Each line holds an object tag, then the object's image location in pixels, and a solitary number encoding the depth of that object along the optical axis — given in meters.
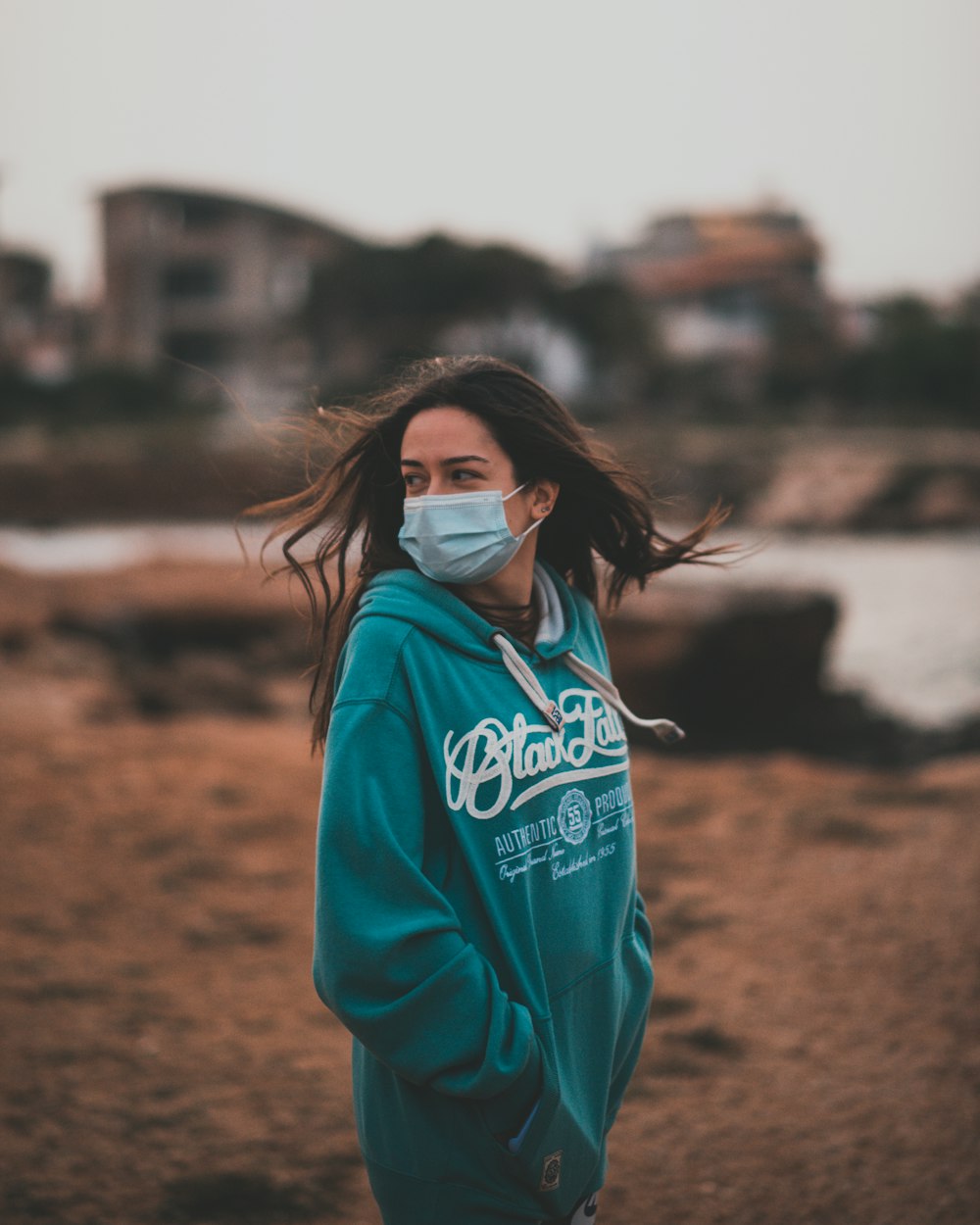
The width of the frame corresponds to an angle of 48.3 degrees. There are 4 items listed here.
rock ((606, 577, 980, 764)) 9.74
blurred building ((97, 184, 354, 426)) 46.62
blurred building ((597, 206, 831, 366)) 47.41
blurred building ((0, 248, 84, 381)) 48.72
